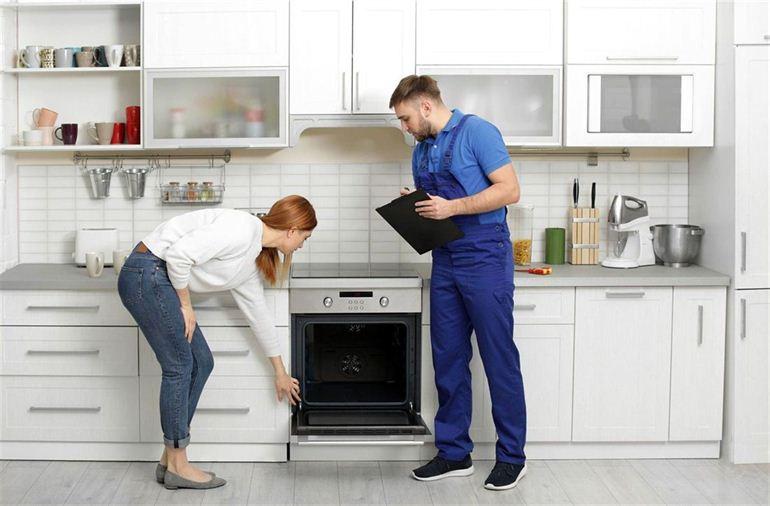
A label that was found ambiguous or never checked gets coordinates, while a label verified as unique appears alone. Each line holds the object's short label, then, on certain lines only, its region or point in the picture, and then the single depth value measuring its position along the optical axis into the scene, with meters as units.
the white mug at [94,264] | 3.97
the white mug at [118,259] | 4.07
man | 3.53
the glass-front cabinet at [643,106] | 4.15
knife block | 4.43
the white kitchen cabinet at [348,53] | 4.09
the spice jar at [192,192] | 4.40
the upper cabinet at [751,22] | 3.95
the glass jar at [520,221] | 4.47
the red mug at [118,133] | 4.26
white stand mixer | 4.30
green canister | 4.43
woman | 3.39
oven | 3.84
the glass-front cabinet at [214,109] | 4.13
